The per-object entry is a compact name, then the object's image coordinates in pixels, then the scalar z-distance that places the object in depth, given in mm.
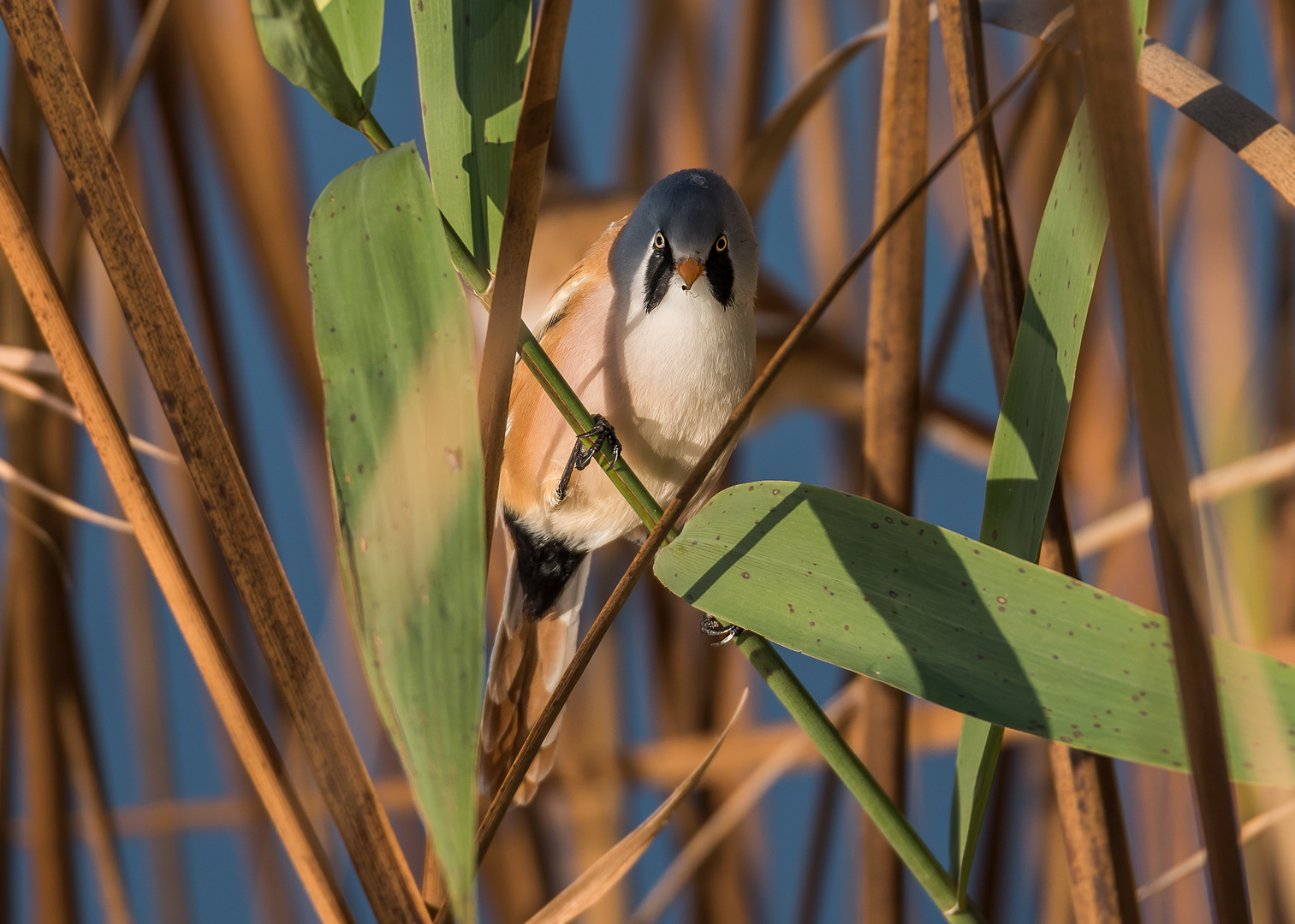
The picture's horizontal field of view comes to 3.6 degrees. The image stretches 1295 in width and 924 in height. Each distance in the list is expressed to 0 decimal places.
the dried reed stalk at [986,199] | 4077
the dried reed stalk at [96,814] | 4179
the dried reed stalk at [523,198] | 3758
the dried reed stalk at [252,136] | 4196
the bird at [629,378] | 4125
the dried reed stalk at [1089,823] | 4081
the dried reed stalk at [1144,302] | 3049
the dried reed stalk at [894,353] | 4090
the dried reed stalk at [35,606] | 4156
